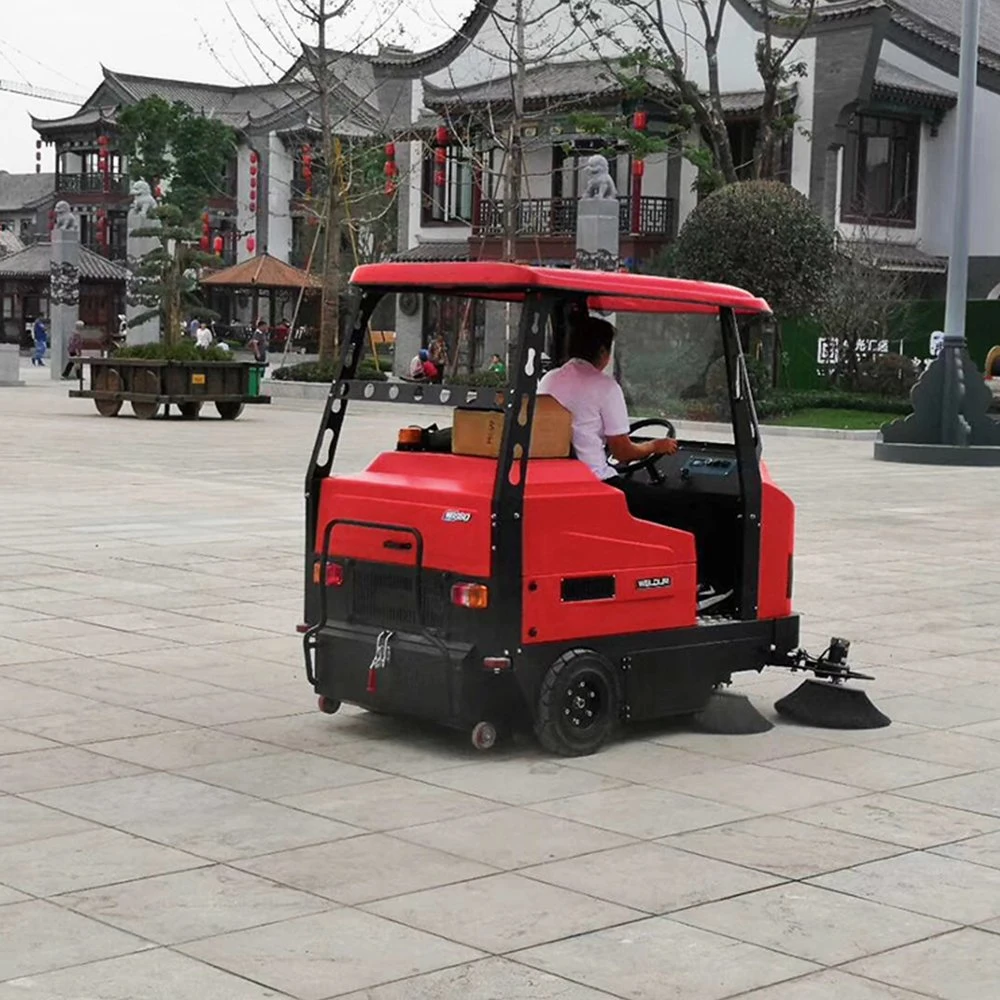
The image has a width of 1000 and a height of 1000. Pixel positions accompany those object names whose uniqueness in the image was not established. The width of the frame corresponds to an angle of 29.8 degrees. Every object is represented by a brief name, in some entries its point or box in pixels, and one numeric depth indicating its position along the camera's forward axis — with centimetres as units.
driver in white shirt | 759
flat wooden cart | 2886
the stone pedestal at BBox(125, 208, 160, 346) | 4078
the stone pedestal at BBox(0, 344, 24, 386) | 4112
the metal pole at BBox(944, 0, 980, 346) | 2416
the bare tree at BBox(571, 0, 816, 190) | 3697
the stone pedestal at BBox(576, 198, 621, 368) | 3231
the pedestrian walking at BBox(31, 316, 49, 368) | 6206
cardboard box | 730
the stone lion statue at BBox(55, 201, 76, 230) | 4516
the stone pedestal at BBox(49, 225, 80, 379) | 4491
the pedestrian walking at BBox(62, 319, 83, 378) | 4450
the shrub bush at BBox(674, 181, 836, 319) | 3303
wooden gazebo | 5397
